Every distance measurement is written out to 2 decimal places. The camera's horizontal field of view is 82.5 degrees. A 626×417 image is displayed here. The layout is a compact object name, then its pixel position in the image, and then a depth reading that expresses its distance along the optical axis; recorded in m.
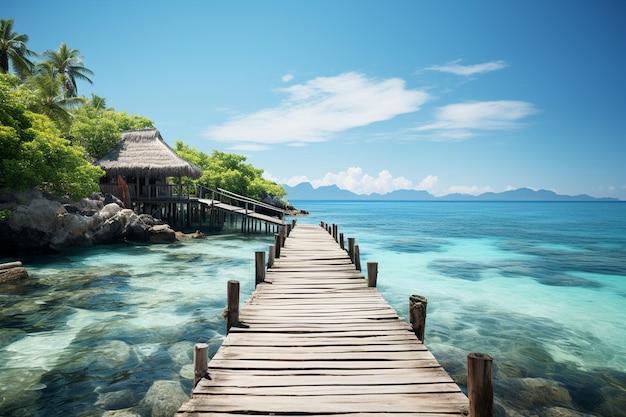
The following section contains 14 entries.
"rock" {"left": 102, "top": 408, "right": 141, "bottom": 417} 5.47
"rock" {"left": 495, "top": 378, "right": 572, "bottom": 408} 6.21
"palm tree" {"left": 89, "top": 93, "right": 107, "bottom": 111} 40.98
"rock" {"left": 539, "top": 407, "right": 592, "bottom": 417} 5.85
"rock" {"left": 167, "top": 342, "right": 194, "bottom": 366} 7.36
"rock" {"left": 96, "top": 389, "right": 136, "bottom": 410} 5.71
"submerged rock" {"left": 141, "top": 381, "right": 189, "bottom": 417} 5.63
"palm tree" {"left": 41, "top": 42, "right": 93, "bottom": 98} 36.81
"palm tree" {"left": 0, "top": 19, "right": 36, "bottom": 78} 28.64
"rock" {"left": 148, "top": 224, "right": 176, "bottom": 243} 22.31
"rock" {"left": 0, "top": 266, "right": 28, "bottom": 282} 11.95
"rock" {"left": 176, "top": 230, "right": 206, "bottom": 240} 24.52
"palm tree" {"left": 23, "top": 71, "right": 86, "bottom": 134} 24.00
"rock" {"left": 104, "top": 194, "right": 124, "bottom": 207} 22.66
